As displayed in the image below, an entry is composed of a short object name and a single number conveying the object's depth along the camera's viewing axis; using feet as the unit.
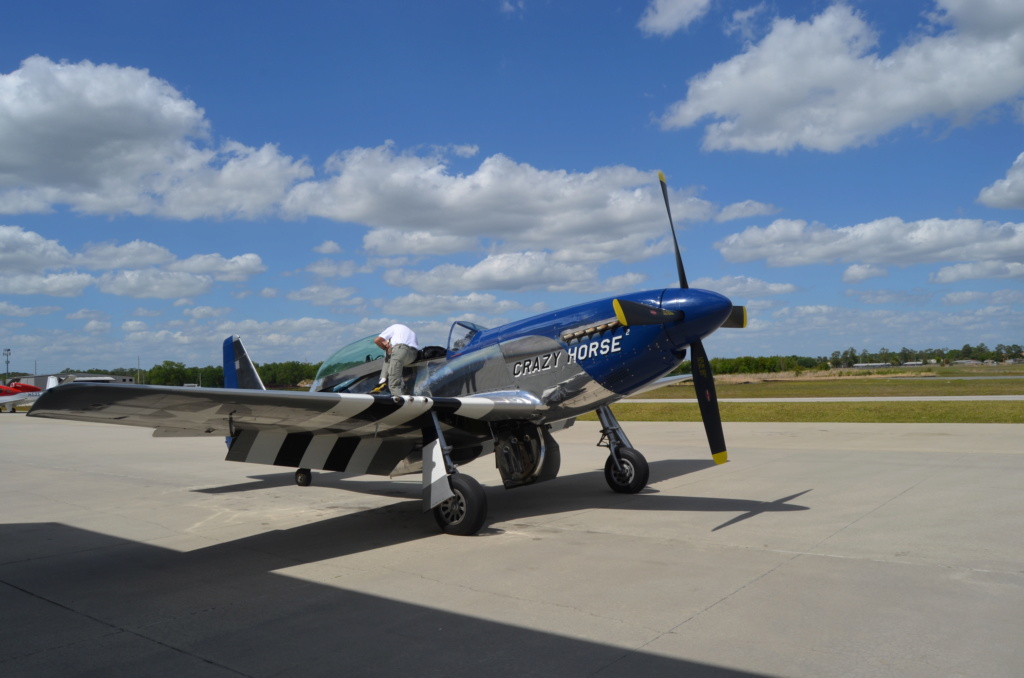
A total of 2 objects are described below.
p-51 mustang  20.88
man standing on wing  26.78
